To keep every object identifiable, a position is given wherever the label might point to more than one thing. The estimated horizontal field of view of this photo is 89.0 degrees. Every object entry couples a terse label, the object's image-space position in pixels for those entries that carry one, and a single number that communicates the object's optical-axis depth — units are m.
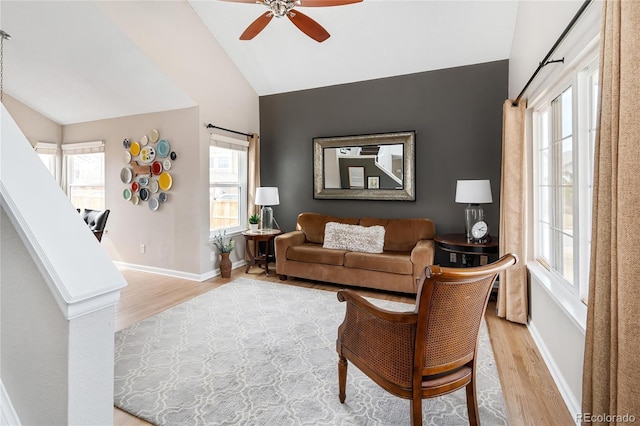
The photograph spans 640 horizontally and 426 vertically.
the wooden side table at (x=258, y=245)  4.59
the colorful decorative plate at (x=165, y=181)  4.53
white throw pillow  4.18
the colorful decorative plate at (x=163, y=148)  4.53
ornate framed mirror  4.43
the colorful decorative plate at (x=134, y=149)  4.76
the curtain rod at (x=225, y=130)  4.45
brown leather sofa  3.72
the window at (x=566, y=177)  1.92
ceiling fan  2.46
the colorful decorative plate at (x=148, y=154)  4.66
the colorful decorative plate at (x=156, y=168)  4.60
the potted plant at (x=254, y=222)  4.85
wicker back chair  1.37
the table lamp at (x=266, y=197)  4.68
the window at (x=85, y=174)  5.30
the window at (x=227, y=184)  4.72
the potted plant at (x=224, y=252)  4.55
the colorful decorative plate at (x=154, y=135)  4.60
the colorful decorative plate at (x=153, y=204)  4.66
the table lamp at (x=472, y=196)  3.45
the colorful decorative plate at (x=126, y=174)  4.88
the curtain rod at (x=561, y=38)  1.62
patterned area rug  1.80
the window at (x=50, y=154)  5.35
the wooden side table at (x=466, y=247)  3.35
